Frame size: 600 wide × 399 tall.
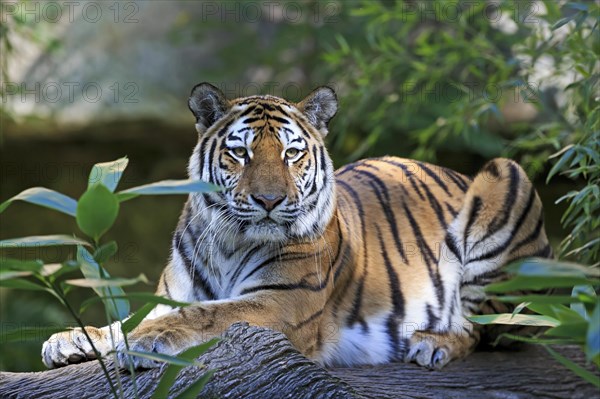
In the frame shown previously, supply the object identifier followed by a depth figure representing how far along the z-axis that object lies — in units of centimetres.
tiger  1294
